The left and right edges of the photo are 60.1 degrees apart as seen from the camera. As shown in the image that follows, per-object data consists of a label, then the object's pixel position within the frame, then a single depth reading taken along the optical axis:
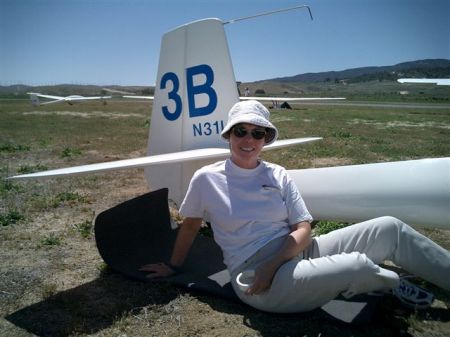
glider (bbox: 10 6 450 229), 3.27
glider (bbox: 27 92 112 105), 37.88
